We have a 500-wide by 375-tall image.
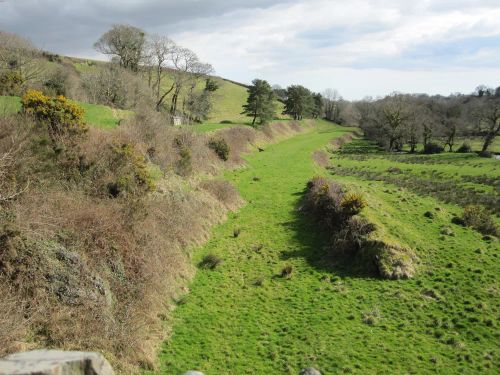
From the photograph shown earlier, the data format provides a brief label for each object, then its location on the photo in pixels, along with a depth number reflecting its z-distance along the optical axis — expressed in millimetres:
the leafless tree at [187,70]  60453
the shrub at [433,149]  73375
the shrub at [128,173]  19078
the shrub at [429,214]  26825
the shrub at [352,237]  21016
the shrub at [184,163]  29712
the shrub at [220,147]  41719
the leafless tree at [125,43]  58281
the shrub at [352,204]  23531
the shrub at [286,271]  19438
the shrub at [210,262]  20155
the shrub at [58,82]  36750
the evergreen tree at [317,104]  141250
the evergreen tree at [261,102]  73375
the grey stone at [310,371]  11867
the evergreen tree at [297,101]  111444
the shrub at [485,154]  66056
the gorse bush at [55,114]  19719
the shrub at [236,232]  24541
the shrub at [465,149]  72962
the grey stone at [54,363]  7551
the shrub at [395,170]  51306
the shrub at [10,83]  29125
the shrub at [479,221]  25031
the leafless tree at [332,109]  152200
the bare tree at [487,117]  72250
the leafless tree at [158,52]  58594
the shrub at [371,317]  15208
